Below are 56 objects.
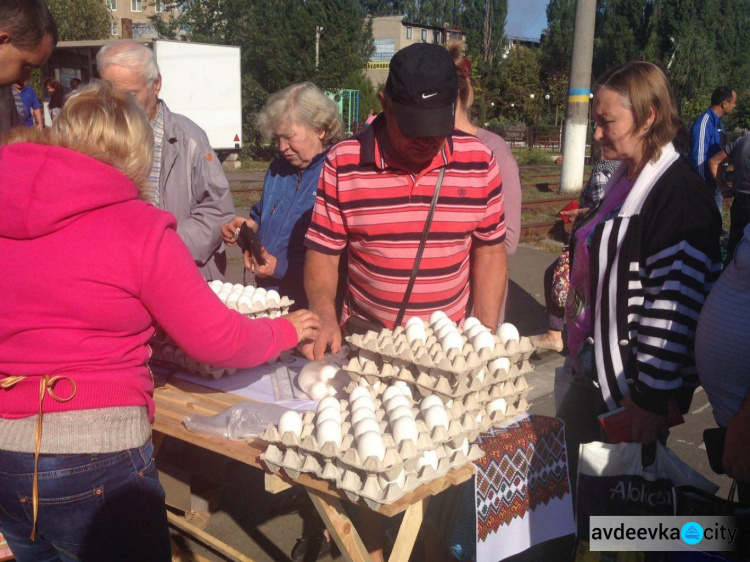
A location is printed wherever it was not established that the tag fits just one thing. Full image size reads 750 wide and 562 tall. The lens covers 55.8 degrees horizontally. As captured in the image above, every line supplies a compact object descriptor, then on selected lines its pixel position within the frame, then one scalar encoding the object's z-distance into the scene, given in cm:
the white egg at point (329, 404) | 218
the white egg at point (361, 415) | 209
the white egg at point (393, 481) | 195
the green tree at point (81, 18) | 3084
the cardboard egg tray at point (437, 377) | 231
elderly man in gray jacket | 352
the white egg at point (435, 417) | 211
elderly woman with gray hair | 382
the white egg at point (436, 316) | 263
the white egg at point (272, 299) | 313
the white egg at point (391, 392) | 226
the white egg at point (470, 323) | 255
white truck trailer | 1995
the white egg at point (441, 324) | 254
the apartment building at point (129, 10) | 6462
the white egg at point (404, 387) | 236
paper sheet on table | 266
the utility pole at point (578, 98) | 1468
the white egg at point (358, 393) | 226
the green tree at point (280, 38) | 3133
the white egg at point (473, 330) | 247
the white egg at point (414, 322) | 255
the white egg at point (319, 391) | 264
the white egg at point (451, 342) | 239
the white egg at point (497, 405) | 243
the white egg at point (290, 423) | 210
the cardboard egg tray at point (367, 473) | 194
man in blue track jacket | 842
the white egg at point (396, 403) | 219
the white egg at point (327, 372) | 272
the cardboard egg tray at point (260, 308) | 304
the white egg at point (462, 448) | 213
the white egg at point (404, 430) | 201
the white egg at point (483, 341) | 239
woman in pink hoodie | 177
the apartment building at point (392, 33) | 6644
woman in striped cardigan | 244
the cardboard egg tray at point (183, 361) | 291
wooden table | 205
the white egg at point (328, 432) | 201
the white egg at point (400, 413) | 210
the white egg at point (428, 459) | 203
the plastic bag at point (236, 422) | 238
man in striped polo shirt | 285
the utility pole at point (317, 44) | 3170
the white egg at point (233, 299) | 306
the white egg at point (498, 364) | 240
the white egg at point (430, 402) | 219
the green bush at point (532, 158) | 2745
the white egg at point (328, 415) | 209
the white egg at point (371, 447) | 193
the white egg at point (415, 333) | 248
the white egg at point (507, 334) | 247
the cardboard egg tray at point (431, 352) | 229
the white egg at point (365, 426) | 201
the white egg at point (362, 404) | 218
